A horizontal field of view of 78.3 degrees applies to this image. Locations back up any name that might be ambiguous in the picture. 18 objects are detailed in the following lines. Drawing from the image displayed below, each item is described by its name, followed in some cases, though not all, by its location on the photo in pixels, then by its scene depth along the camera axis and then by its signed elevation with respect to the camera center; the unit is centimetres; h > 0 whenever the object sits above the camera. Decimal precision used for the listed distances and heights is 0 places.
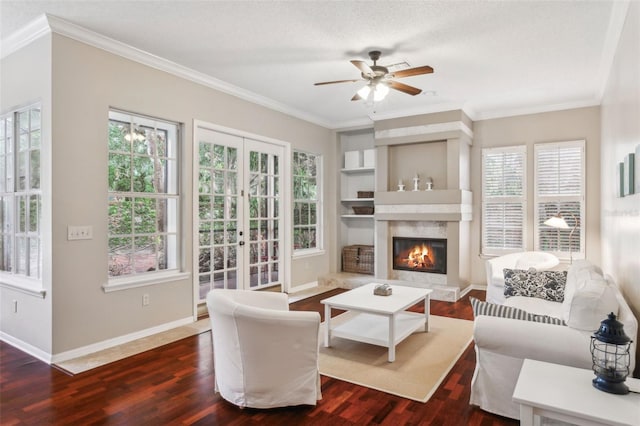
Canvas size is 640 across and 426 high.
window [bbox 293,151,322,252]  636 +15
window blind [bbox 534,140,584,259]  565 +24
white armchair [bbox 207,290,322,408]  244 -92
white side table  154 -79
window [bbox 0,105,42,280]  369 +15
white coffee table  347 -113
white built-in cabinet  717 +40
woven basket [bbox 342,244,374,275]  683 -86
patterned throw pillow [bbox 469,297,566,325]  244 -66
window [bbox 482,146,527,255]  605 +18
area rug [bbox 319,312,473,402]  298 -131
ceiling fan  384 +126
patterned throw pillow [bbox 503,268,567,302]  392 -75
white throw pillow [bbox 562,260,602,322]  261 -54
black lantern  170 -66
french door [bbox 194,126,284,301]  476 -3
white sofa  219 -76
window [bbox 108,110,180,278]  389 +14
